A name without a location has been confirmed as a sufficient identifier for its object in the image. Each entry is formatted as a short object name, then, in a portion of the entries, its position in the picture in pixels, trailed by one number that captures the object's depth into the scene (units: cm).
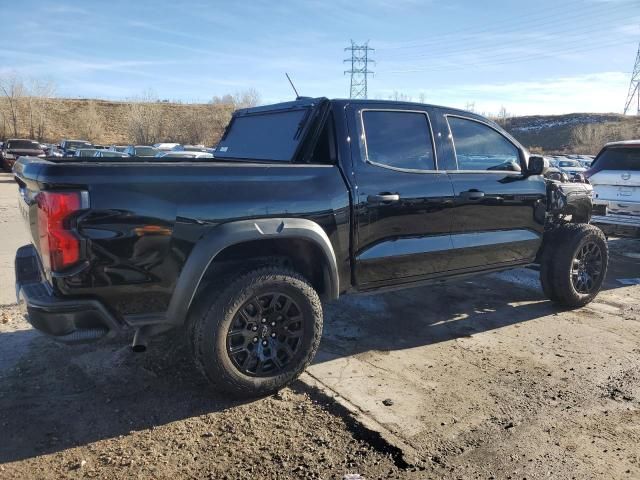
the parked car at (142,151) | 2317
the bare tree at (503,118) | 8038
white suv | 795
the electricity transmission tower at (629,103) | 6990
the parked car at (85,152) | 2270
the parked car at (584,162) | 2957
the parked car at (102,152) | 2068
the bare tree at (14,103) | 6031
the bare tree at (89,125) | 6406
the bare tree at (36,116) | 6122
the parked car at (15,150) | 2666
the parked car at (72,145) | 3192
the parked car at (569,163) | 2744
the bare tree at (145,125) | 6316
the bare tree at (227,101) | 7684
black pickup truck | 290
